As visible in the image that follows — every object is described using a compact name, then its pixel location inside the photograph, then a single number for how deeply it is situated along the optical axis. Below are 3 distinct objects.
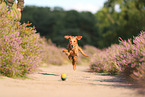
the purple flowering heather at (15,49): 16.52
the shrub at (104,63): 25.31
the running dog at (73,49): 24.00
